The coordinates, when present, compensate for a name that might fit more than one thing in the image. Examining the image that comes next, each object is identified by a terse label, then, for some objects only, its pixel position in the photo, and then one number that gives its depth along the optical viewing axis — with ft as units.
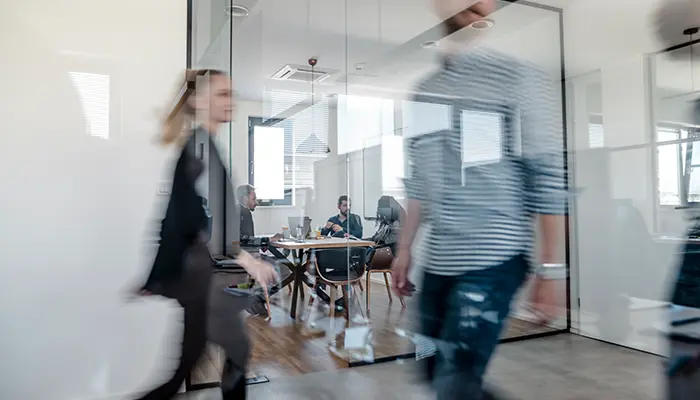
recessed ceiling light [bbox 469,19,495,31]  3.87
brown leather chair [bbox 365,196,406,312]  11.13
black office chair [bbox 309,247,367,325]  12.41
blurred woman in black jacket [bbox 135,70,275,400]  4.94
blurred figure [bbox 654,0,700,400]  4.22
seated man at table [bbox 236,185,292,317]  8.73
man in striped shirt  3.38
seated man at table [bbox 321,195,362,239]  12.85
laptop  13.62
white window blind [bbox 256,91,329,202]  14.60
